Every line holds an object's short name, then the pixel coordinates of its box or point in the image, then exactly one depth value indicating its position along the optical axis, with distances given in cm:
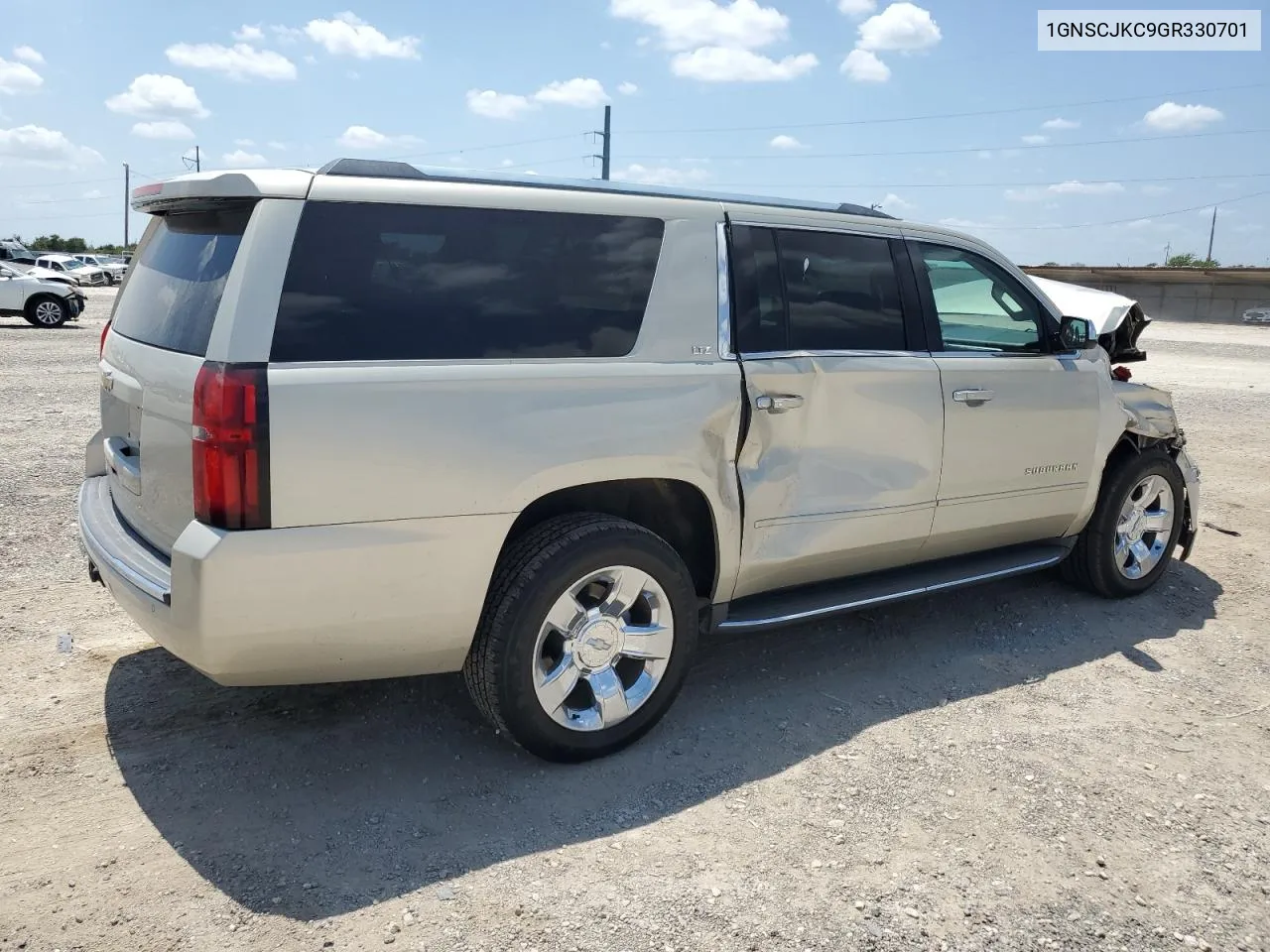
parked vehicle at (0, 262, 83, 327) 2058
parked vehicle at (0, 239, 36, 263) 3812
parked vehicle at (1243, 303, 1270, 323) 3531
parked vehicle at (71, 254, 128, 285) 5094
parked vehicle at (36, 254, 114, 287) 4766
